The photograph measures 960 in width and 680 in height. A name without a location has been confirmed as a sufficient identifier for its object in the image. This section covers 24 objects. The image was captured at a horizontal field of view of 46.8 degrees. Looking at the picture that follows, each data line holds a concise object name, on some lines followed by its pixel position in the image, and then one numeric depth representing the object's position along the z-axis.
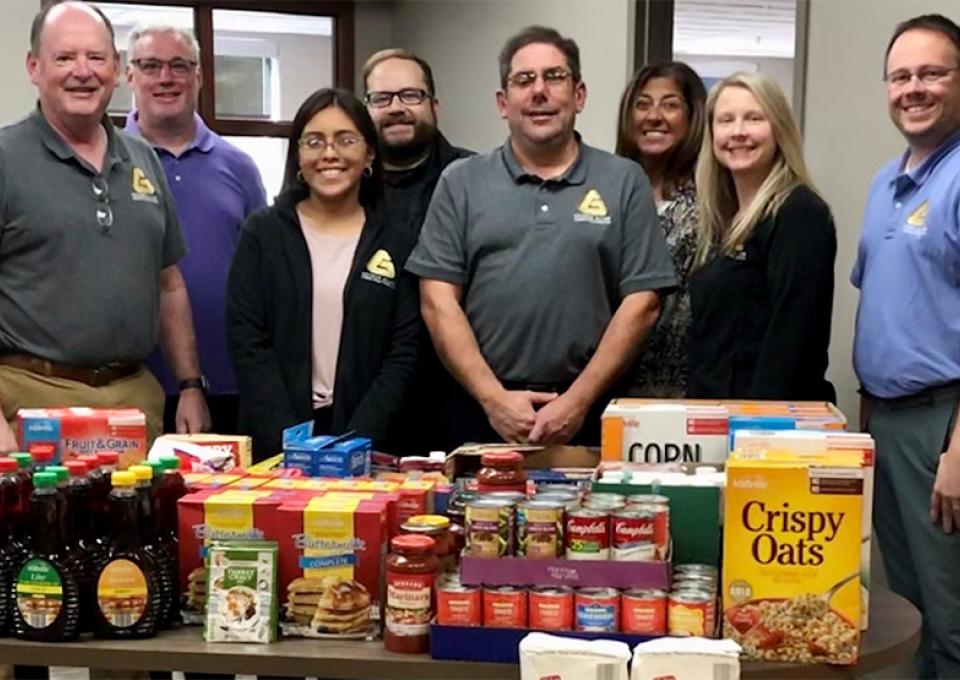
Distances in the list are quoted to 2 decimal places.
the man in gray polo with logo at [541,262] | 2.80
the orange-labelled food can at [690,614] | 1.61
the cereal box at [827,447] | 1.67
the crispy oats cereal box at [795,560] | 1.62
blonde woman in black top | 2.81
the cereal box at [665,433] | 1.99
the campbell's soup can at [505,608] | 1.64
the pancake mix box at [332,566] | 1.72
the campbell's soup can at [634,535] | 1.64
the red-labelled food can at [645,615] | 1.61
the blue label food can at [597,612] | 1.61
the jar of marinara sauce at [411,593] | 1.66
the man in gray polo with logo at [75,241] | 2.76
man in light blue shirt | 2.61
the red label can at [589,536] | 1.65
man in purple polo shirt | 3.43
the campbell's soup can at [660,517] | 1.66
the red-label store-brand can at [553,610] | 1.62
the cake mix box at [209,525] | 1.75
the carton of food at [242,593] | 1.70
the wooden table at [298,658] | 1.63
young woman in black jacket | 2.80
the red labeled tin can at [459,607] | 1.64
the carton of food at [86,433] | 2.16
